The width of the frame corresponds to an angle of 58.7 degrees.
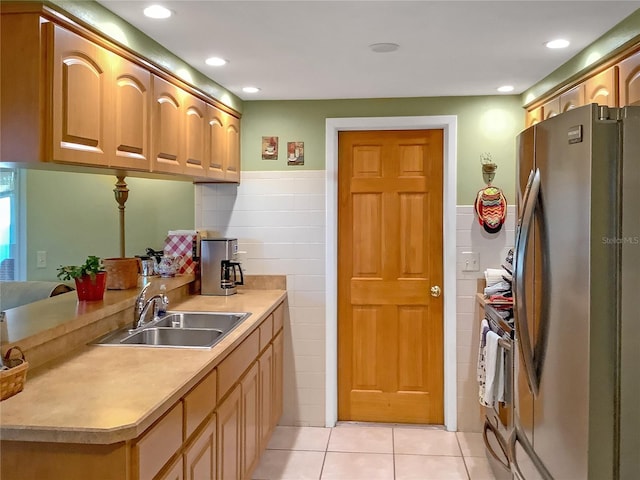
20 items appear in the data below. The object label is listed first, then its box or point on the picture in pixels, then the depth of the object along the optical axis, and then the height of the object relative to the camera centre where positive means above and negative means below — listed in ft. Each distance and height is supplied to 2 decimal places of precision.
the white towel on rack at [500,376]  9.23 -2.25
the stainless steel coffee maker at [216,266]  11.97 -0.61
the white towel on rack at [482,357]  10.09 -2.20
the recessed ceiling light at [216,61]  9.39 +2.94
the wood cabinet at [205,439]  4.99 -2.14
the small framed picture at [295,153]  12.80 +1.90
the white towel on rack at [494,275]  11.75 -0.79
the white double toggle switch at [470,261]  12.35 -0.51
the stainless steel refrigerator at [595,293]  5.45 -0.55
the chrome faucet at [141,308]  8.72 -1.10
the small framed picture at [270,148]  12.84 +2.02
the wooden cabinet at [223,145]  11.03 +1.89
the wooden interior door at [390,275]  12.82 -0.86
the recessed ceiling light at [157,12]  7.00 +2.82
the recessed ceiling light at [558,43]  8.31 +2.89
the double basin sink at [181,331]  8.34 -1.49
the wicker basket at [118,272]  9.64 -0.61
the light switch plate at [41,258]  13.58 -0.52
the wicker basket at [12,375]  5.46 -1.36
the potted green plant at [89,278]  8.28 -0.61
